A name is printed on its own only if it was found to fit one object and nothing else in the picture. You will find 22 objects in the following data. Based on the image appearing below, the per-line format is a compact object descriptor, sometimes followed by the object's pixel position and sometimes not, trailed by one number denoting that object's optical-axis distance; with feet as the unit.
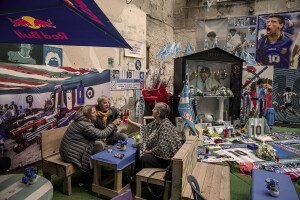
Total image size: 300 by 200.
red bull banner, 5.86
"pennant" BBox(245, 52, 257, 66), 25.68
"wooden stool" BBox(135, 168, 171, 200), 9.53
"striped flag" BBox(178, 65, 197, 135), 14.83
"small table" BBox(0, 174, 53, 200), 7.31
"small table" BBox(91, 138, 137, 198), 10.66
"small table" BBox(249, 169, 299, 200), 8.38
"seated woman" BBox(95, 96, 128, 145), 14.80
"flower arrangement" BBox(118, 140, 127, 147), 12.11
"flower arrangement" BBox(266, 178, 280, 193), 8.43
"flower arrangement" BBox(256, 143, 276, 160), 15.90
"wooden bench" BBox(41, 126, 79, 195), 10.93
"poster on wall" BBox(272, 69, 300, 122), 29.71
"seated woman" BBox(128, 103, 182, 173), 10.80
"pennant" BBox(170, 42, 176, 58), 25.00
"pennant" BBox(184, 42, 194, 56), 24.11
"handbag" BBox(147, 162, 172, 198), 9.45
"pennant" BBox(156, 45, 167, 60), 24.61
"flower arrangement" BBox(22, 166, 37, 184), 8.05
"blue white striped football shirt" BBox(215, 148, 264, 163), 16.02
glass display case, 23.52
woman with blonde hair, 11.18
